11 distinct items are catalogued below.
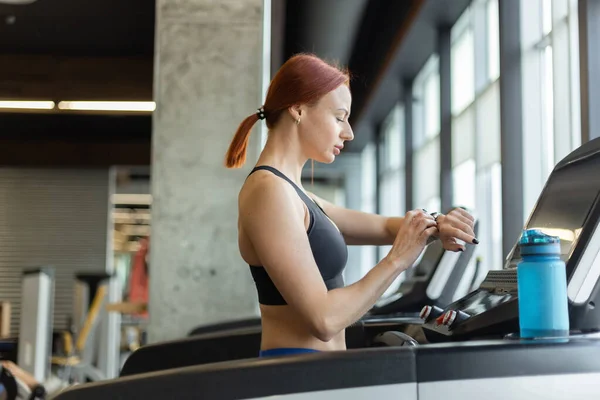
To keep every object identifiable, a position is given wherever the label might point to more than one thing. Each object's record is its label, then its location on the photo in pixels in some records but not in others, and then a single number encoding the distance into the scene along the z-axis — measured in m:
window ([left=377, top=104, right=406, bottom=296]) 9.59
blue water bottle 1.32
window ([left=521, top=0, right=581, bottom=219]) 4.26
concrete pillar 3.59
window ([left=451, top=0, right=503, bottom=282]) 5.37
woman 1.42
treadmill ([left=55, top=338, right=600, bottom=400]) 1.21
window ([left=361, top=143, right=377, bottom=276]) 12.12
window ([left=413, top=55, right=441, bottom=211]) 7.43
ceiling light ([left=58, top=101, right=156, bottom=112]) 8.87
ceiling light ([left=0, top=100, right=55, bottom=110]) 8.77
